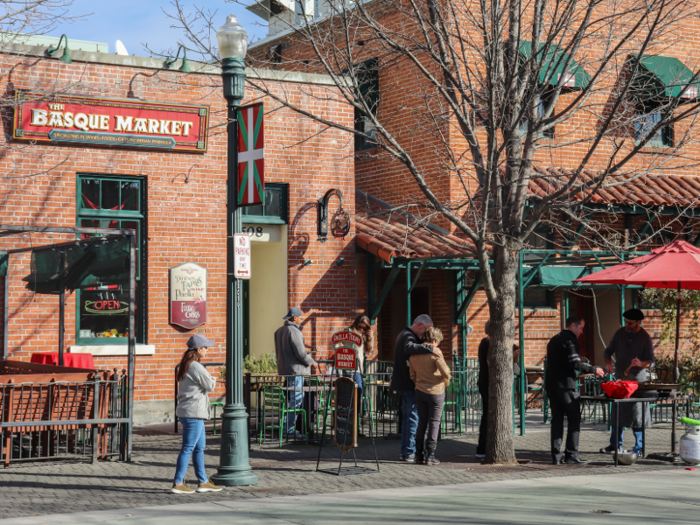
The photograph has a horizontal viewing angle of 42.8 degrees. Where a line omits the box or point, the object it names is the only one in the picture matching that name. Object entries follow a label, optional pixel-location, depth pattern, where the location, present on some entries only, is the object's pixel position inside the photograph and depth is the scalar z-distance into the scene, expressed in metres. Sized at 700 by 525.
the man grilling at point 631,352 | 12.36
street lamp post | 9.33
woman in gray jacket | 8.98
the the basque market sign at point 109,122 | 13.86
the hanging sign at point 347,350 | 10.65
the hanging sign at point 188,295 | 14.70
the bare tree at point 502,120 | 10.38
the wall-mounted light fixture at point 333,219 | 15.86
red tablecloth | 13.01
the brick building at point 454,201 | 16.28
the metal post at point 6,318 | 13.48
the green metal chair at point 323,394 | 12.47
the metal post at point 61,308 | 12.91
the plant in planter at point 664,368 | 15.72
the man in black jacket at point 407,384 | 11.09
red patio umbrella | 11.63
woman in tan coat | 10.72
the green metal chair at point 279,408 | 12.20
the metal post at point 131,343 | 10.97
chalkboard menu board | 10.29
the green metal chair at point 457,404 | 13.20
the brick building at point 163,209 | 13.88
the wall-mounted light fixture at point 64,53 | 14.05
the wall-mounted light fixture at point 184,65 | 14.96
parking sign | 9.43
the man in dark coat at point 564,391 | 10.92
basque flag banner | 9.55
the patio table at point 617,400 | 10.82
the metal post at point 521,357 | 12.70
